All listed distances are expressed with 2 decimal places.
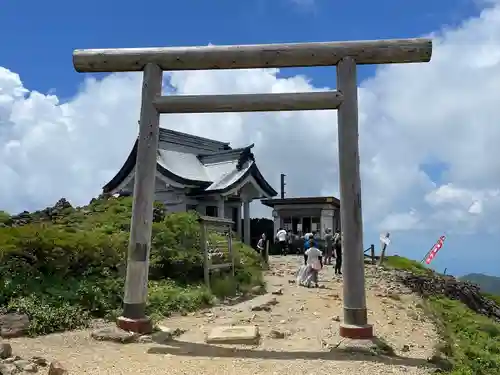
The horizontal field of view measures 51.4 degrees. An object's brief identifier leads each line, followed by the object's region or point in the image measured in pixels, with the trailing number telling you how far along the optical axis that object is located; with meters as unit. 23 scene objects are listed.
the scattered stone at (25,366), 5.99
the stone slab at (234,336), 8.02
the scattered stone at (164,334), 8.14
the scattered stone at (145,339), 7.92
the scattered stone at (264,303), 11.55
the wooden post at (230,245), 14.92
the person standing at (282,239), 29.03
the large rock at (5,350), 6.32
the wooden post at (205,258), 13.09
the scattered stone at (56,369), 5.92
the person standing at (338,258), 18.99
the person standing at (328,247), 23.51
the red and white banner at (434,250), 26.89
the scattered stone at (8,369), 5.77
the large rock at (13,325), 7.77
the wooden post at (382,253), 23.79
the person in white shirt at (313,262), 15.30
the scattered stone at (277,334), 8.55
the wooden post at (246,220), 27.81
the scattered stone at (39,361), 6.35
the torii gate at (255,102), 8.00
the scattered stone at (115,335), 7.85
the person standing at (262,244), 23.22
